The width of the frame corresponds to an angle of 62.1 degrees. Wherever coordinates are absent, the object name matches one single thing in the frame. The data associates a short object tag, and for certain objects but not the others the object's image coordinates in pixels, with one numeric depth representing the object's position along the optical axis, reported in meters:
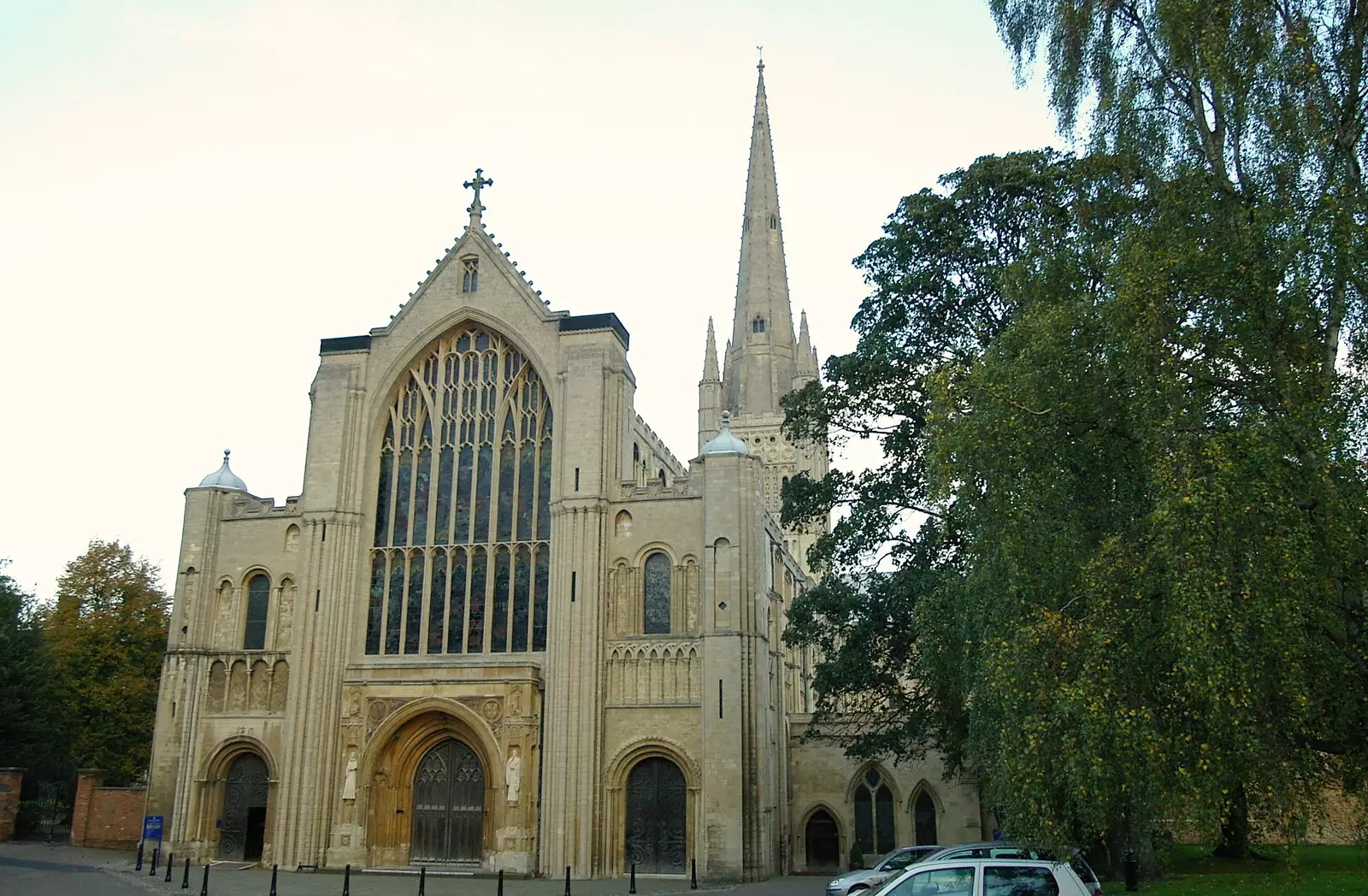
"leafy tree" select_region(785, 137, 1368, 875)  11.63
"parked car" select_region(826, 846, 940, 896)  20.20
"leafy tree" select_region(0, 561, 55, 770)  38.22
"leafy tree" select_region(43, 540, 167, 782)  41.25
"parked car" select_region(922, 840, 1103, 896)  14.60
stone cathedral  29.11
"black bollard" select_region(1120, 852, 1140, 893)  19.48
